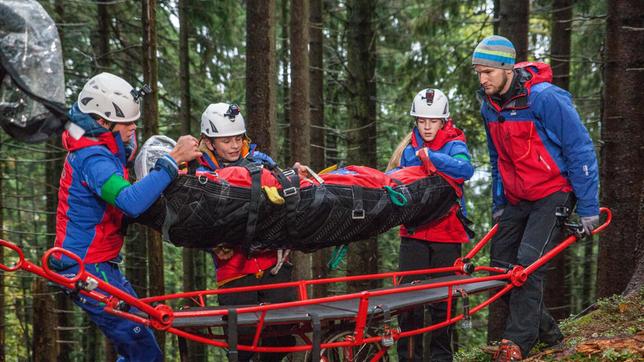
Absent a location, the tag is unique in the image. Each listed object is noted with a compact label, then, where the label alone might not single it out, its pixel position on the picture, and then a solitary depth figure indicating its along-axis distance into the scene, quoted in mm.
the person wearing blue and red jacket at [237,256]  5951
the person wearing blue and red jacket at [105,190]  5117
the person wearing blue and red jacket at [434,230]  6465
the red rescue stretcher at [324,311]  4918
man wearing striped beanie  5746
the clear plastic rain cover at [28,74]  4383
